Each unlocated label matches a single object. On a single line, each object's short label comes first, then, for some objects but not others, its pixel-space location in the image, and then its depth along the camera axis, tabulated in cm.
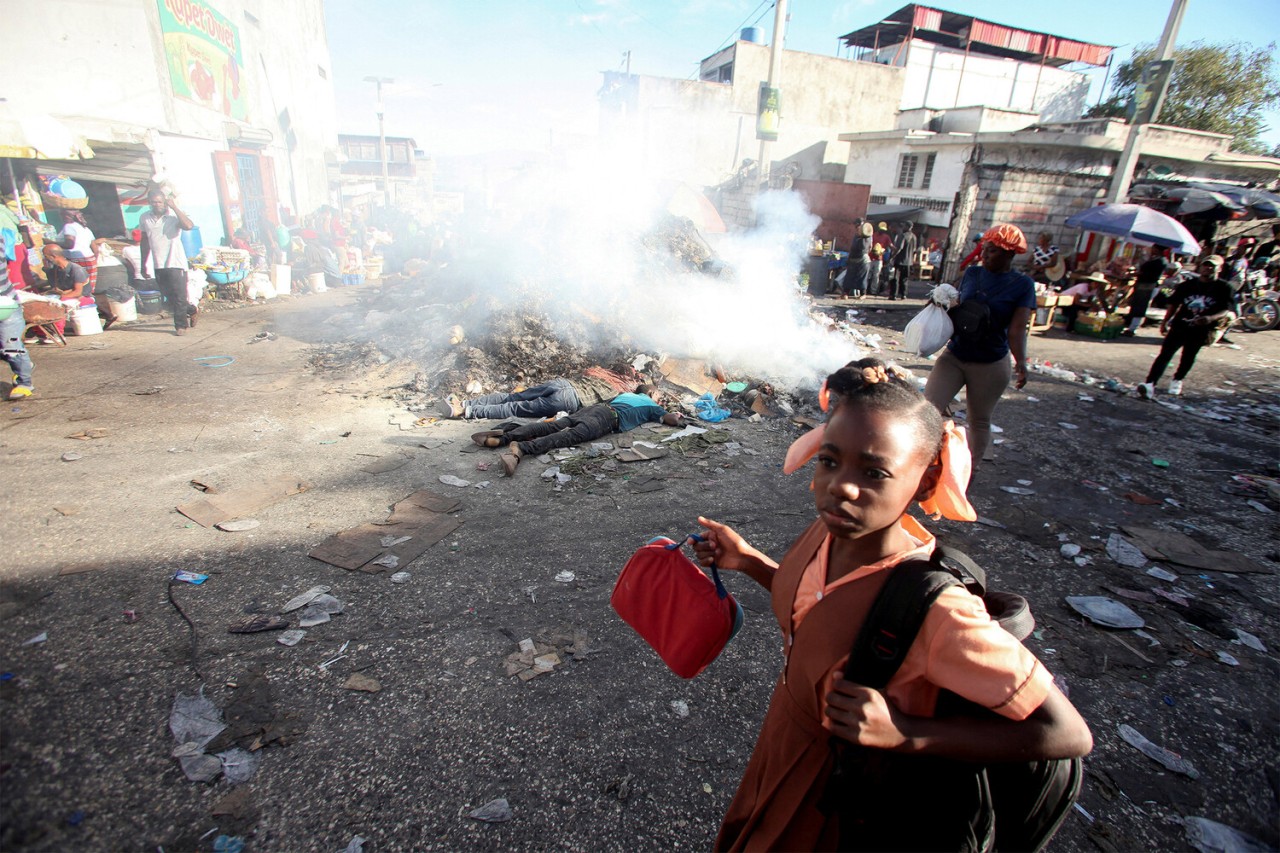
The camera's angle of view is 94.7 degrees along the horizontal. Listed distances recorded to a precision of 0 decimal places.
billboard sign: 1027
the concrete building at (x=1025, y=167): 1309
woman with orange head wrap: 386
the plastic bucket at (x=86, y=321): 782
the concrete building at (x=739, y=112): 2192
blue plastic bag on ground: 588
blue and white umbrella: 1005
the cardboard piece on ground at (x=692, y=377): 662
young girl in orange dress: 93
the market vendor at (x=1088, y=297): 1090
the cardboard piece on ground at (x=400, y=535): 335
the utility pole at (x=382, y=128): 2547
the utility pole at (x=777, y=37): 1295
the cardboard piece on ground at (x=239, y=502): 370
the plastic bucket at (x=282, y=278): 1216
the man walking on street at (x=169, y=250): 793
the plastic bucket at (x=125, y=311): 854
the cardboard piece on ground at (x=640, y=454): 491
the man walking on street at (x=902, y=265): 1393
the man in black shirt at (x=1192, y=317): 671
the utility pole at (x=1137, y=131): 1066
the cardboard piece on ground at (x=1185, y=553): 366
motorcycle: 1131
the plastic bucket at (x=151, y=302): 942
